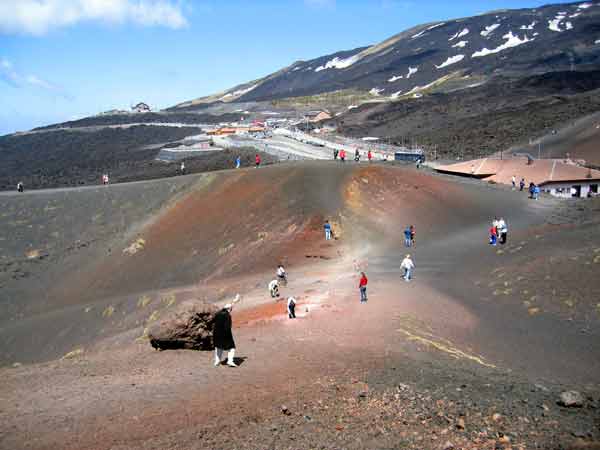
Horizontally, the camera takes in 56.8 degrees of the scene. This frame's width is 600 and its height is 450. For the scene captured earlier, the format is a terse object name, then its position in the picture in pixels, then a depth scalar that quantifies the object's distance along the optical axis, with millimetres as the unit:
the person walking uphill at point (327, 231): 25125
